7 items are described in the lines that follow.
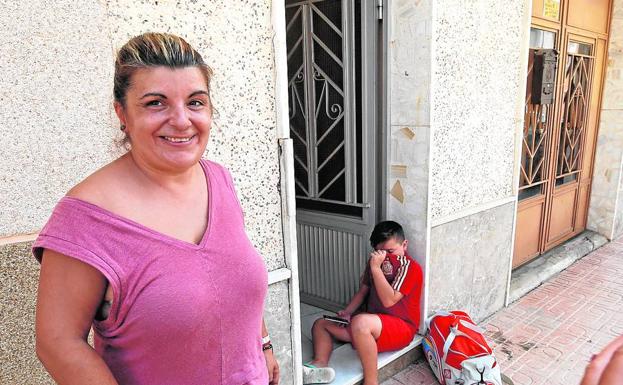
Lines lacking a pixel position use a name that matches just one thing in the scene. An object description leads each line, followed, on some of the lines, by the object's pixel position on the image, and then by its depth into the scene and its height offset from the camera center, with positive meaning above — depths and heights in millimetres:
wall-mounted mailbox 4328 +108
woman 1003 -379
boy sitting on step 2816 -1500
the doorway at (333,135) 3158 -318
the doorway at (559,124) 4465 -458
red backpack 2729 -1686
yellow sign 4383 +758
